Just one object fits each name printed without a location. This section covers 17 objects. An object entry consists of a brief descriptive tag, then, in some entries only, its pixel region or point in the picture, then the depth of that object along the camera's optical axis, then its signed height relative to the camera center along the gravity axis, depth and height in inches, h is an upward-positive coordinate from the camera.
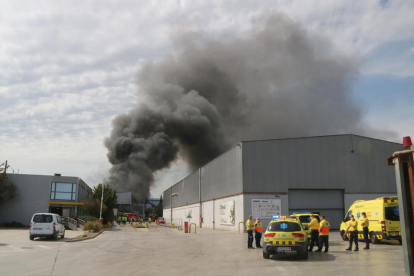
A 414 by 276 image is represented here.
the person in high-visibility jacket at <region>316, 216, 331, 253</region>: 571.1 -39.7
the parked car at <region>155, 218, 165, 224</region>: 2320.7 -75.0
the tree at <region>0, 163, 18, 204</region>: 1603.1 +92.4
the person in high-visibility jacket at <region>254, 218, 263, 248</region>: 661.4 -40.2
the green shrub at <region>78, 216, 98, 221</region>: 1428.0 -34.3
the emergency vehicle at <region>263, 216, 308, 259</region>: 495.2 -42.1
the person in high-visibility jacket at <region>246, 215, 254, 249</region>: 665.7 -43.4
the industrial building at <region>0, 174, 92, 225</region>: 1673.2 +58.2
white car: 813.2 -36.8
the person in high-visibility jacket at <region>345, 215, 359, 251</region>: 596.4 -34.5
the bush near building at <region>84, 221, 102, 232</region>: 1210.0 -55.4
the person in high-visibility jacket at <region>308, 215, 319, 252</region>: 602.5 -34.2
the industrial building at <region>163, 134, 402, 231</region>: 1193.4 +109.7
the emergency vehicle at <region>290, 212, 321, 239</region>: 706.9 -17.9
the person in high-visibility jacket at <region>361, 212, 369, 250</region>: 606.2 -30.8
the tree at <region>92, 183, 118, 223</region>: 1799.6 +55.7
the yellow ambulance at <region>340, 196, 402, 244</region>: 652.7 -18.5
